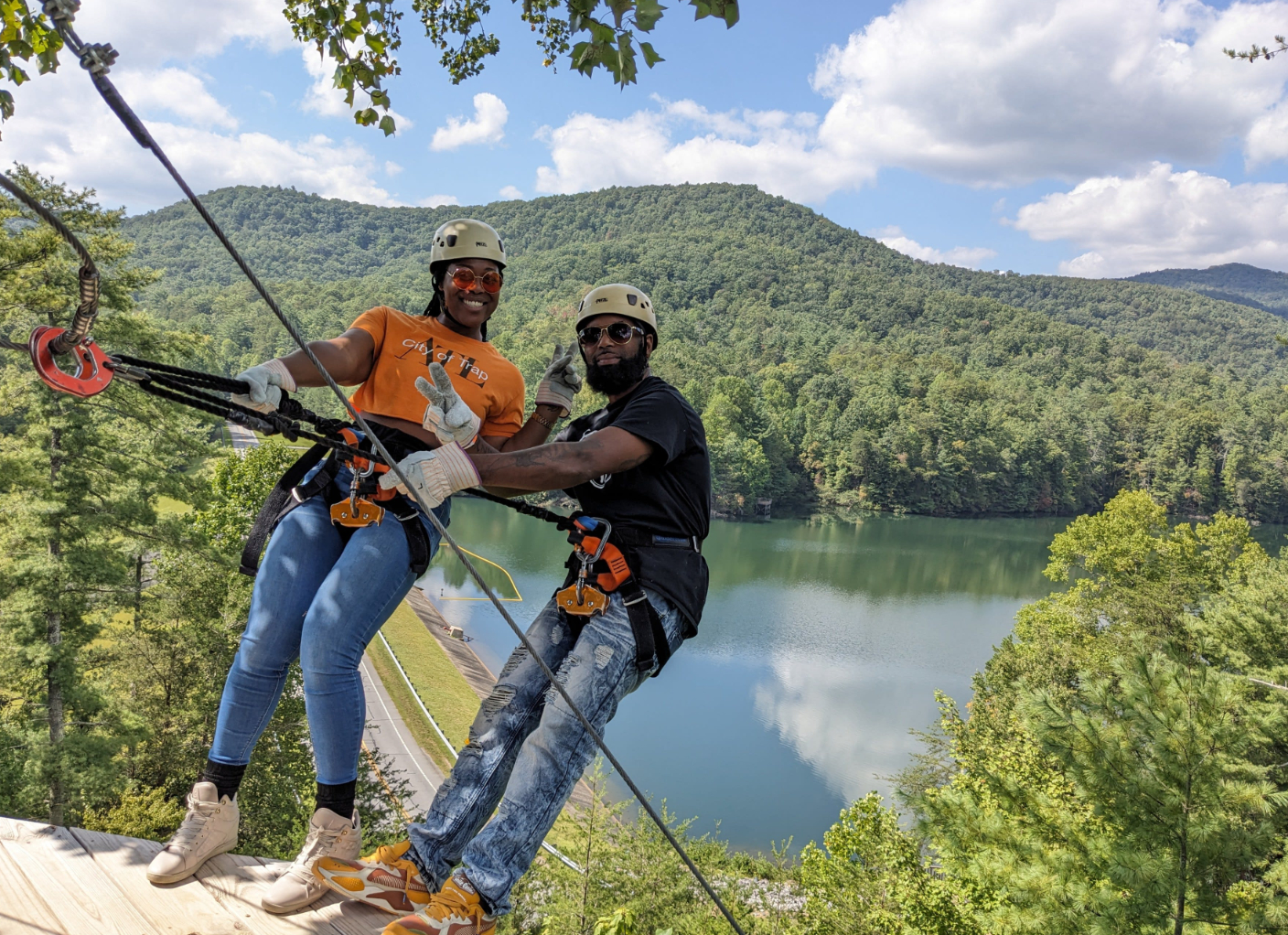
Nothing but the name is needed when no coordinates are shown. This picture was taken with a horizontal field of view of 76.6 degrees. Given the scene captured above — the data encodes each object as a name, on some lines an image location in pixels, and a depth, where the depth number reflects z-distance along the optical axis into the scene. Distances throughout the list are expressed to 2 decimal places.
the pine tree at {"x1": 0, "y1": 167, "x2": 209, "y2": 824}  11.38
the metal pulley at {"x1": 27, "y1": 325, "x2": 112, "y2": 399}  2.13
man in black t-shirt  2.40
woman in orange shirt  2.51
